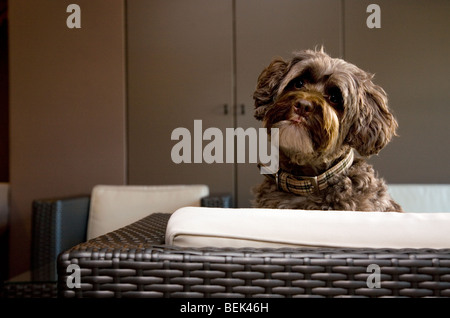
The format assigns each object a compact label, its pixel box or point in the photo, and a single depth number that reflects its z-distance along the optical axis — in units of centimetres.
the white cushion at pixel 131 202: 240
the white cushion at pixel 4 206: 303
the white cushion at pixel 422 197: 257
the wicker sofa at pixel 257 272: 60
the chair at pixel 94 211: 203
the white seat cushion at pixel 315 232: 64
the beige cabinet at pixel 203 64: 290
